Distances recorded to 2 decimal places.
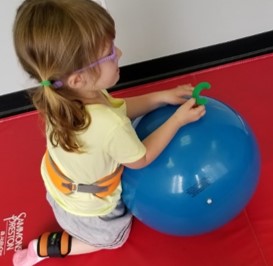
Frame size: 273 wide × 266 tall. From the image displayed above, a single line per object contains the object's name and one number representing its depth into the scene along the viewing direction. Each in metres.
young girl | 0.79
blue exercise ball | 0.97
